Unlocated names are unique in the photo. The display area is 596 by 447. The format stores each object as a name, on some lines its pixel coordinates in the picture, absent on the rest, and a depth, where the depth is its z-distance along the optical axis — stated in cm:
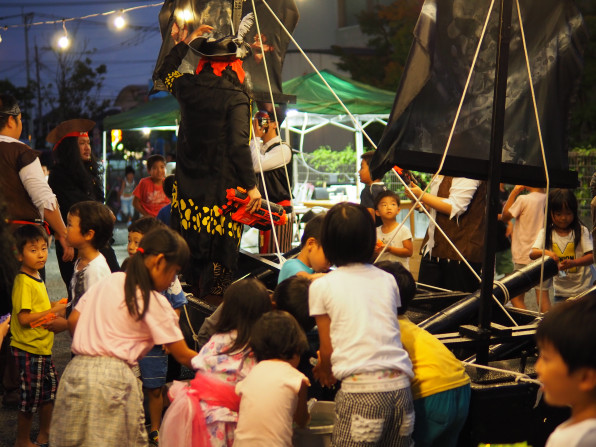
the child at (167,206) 641
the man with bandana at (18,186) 506
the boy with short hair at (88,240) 414
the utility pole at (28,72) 4177
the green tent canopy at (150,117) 1631
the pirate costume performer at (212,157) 497
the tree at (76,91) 4225
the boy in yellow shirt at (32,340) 435
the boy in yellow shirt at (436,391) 331
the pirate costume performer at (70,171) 630
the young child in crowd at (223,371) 336
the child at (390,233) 641
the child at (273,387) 317
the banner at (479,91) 384
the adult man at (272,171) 670
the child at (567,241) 599
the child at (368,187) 723
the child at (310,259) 390
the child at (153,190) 886
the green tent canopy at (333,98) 1473
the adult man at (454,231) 514
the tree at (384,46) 2542
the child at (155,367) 451
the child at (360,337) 305
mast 359
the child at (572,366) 202
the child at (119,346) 325
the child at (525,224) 709
